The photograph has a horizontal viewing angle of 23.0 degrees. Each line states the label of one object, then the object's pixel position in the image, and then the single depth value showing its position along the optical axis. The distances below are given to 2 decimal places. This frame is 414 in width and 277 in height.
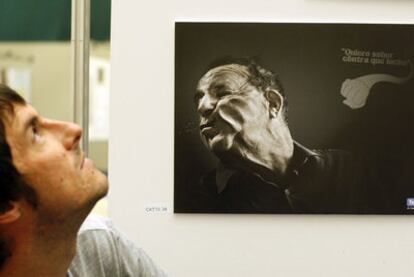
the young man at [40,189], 1.71
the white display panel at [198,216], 2.22
